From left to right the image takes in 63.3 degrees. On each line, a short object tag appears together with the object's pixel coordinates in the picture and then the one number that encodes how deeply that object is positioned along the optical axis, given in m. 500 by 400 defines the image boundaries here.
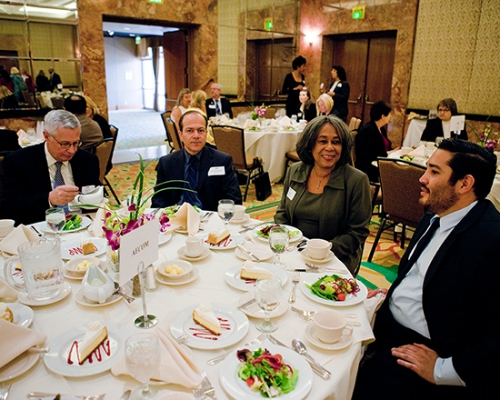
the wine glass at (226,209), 2.13
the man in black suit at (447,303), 1.41
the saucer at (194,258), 1.83
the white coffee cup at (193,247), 1.83
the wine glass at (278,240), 1.72
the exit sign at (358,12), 8.54
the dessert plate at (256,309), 1.40
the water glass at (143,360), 0.99
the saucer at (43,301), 1.44
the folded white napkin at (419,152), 4.31
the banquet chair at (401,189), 3.22
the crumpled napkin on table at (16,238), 1.80
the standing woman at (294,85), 8.79
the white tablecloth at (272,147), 5.94
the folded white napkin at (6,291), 1.45
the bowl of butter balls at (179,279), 1.61
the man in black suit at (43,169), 2.48
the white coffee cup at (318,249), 1.82
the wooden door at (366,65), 8.64
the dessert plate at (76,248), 1.83
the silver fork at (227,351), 1.18
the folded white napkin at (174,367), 1.08
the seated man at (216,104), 7.73
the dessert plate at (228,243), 1.95
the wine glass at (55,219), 1.88
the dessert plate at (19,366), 1.08
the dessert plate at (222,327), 1.24
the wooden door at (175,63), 9.22
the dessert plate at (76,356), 1.12
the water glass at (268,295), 1.27
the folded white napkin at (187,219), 2.11
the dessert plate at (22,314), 1.31
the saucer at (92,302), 1.44
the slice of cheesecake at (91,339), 1.16
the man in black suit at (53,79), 6.97
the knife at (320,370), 1.13
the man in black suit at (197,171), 2.86
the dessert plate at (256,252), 1.86
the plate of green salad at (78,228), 2.10
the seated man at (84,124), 4.52
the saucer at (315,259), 1.84
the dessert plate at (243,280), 1.60
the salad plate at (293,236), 2.05
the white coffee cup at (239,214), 2.33
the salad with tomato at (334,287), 1.53
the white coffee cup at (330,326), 1.24
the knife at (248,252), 1.86
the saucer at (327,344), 1.24
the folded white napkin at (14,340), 1.11
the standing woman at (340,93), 7.79
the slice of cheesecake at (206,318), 1.30
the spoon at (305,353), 1.15
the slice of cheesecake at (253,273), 1.65
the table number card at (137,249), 1.19
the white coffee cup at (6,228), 1.97
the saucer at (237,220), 2.30
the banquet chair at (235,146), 5.19
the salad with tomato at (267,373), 1.06
